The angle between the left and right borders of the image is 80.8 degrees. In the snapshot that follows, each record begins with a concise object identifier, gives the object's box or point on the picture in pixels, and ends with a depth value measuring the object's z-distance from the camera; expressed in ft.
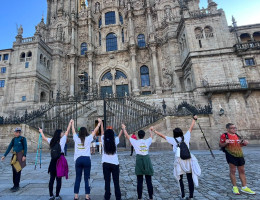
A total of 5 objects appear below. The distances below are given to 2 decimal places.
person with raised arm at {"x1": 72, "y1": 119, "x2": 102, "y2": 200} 11.23
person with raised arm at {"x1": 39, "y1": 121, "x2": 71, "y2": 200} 11.73
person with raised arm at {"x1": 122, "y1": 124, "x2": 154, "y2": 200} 11.02
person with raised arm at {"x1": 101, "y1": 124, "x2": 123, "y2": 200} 10.78
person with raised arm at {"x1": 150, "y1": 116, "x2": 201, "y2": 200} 11.23
